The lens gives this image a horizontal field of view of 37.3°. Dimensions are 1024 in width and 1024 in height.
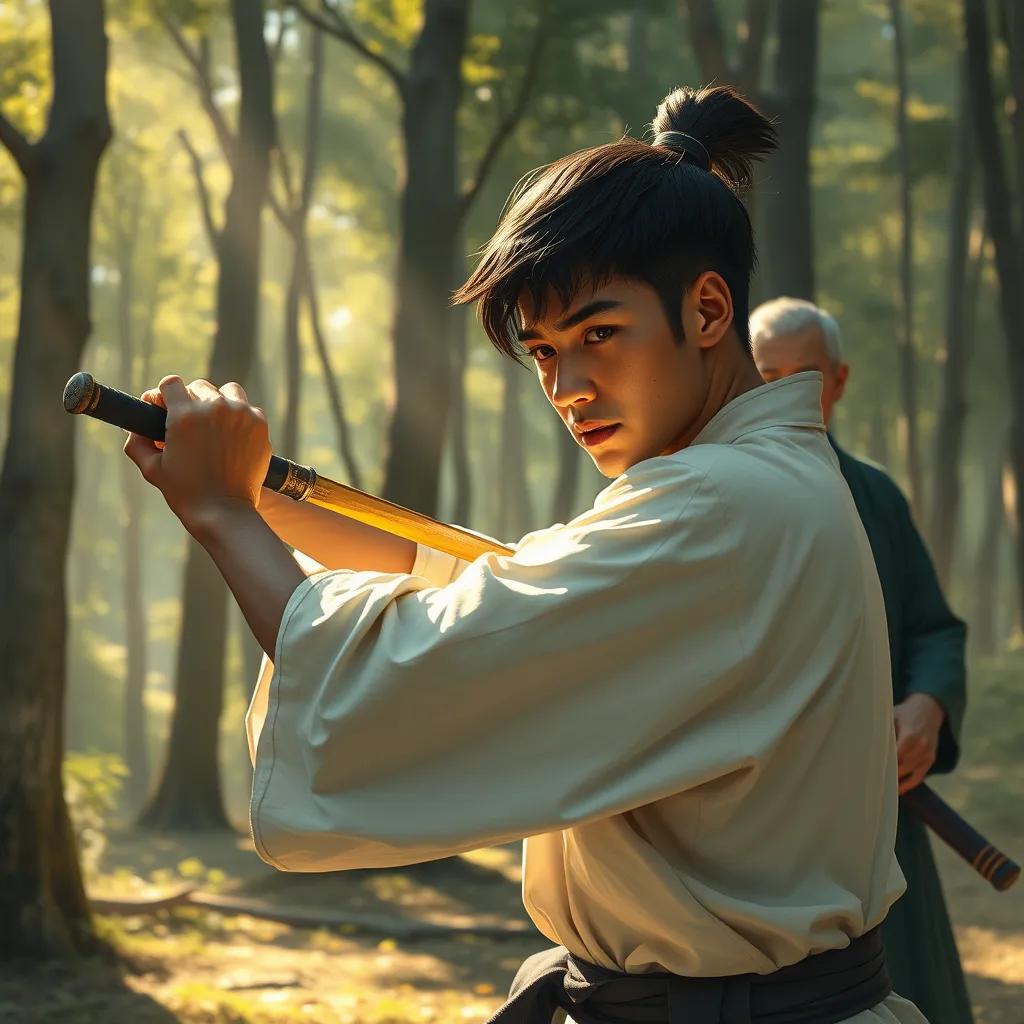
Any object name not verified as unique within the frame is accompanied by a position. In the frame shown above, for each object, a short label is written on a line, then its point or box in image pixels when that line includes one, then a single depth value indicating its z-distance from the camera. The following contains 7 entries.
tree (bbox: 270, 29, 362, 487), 17.51
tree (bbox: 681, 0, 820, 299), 11.93
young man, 1.65
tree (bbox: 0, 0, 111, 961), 6.29
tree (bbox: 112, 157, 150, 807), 25.41
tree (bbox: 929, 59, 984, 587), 19.80
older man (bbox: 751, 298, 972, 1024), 3.73
